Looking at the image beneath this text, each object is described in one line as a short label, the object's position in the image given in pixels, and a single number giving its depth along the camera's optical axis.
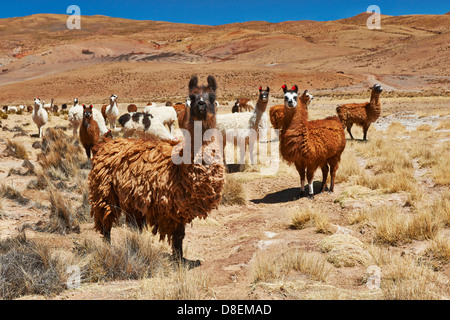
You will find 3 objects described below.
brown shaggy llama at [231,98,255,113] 19.26
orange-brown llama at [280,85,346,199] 7.00
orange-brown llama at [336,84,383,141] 13.94
